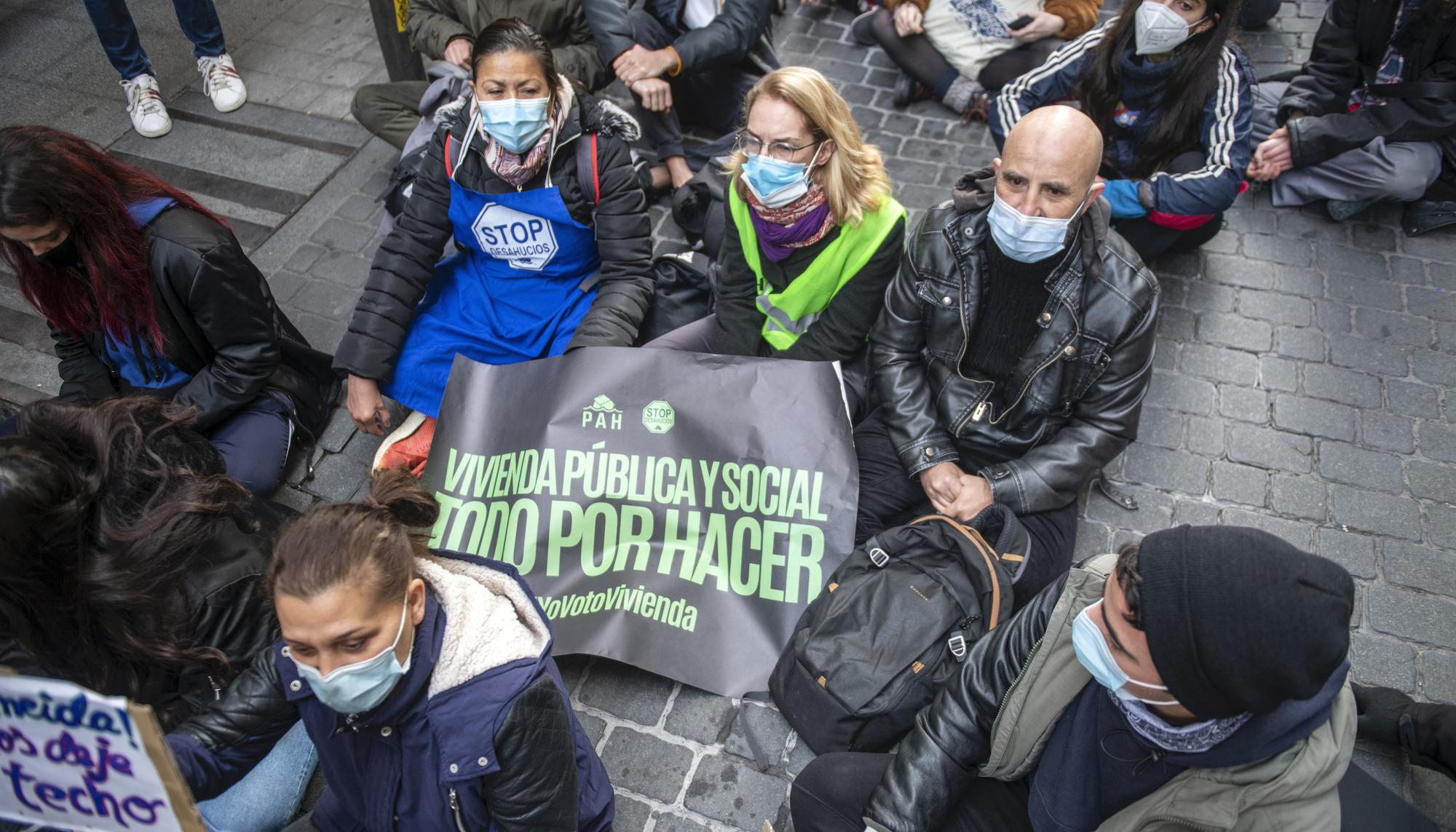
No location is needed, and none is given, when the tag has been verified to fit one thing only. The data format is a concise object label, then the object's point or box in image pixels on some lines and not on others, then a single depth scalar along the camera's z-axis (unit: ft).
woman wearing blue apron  13.12
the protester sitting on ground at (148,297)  10.89
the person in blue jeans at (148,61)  19.21
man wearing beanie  6.66
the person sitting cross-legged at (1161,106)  13.85
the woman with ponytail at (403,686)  7.45
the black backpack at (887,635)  10.15
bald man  10.68
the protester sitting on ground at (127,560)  8.30
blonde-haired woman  11.81
